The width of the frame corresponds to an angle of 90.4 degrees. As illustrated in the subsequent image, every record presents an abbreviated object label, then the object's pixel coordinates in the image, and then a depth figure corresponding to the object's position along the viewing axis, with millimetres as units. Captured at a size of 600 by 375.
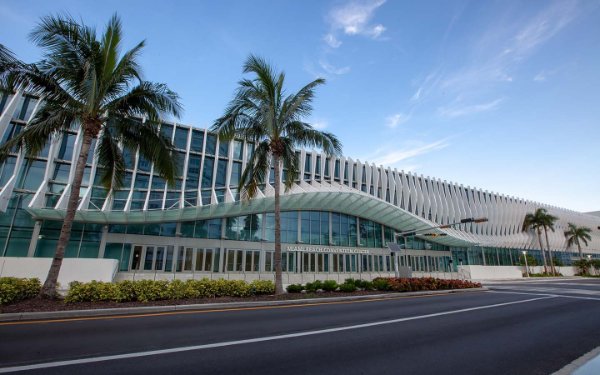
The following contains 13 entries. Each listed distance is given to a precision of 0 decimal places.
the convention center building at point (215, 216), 23734
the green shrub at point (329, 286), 16547
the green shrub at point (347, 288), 16859
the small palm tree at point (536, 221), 54406
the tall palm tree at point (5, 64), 10195
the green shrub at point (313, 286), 16344
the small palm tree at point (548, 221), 54091
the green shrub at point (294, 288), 15648
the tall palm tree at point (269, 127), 15688
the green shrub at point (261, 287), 14407
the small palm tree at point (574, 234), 64250
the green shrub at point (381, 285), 18797
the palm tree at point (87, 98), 11375
